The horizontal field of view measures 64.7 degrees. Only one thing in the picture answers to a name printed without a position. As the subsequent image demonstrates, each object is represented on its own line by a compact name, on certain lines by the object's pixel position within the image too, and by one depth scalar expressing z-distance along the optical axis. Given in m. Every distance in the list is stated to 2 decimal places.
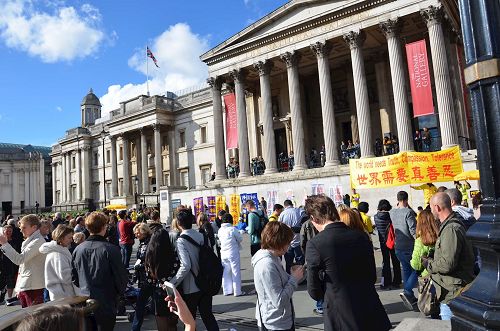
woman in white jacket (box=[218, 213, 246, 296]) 8.61
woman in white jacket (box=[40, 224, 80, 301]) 4.91
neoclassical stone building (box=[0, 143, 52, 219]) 68.25
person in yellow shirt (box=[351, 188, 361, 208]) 17.15
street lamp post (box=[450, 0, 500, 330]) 2.05
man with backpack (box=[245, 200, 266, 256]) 9.40
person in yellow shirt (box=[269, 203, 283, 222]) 9.91
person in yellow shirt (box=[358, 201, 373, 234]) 8.52
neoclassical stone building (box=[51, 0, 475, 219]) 21.80
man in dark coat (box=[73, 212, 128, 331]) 4.66
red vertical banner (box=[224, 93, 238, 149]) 29.04
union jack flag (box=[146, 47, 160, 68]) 45.75
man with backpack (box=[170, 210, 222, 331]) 5.01
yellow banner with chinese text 16.08
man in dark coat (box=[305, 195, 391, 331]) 3.20
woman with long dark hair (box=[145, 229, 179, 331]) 4.99
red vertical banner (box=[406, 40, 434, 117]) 20.80
